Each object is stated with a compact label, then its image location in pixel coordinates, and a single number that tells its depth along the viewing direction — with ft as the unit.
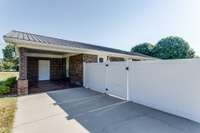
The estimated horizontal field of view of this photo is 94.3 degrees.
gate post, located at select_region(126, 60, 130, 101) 14.77
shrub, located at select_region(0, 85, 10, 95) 17.80
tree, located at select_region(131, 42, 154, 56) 69.35
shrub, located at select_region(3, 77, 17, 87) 20.92
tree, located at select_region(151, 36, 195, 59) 61.35
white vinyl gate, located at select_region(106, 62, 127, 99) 15.26
